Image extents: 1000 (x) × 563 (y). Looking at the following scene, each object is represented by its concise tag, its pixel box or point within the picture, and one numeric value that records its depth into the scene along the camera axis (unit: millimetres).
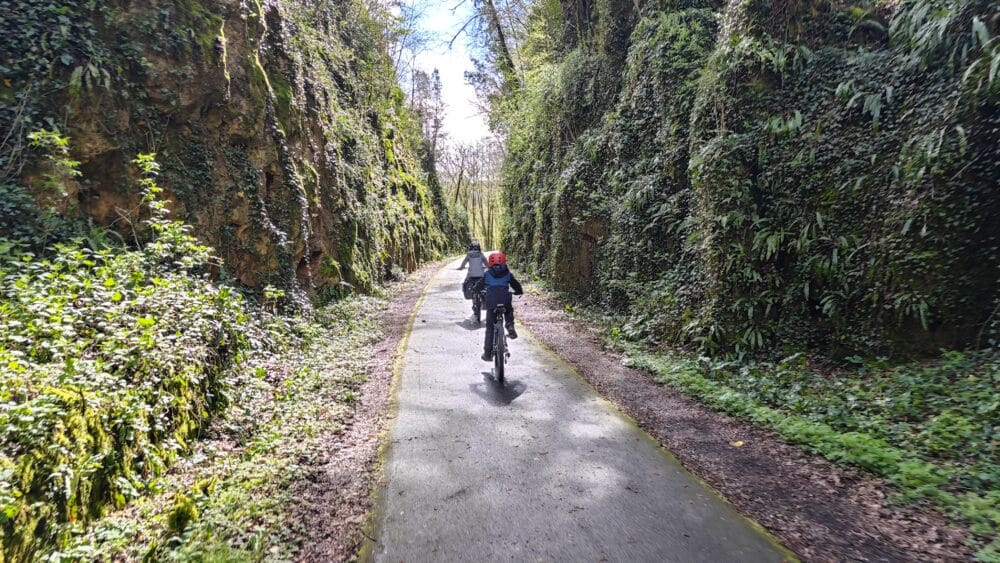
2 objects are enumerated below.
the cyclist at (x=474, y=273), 11578
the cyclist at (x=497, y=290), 7383
